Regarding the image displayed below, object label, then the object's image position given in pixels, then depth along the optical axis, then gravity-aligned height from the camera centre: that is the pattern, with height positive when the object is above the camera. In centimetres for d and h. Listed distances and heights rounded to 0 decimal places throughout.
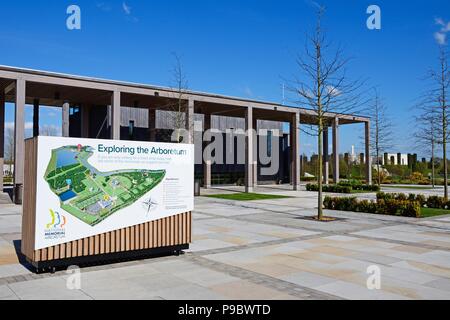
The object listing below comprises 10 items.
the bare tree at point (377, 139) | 3812 +272
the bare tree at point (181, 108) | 2961 +473
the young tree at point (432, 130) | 2295 +228
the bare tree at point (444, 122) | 2244 +260
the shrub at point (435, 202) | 2194 -189
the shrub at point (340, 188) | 3427 -179
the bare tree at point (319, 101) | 1740 +291
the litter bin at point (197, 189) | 2985 -162
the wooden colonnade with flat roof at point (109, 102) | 2386 +530
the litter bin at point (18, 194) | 2278 -155
